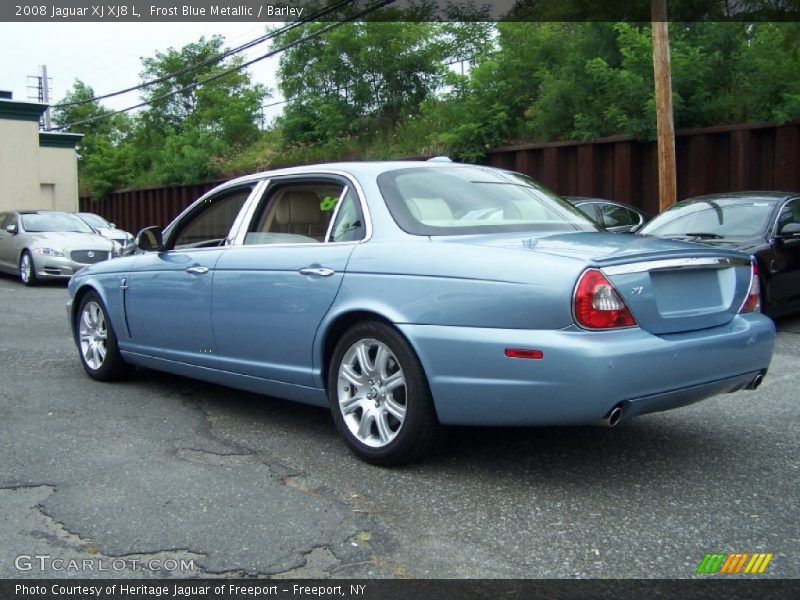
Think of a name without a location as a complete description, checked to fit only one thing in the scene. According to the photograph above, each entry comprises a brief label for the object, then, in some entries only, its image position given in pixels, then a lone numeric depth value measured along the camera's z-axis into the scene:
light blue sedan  3.75
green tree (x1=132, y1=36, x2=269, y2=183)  33.50
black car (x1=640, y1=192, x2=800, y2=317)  8.76
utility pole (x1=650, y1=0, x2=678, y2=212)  13.94
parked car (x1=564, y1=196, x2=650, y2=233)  12.96
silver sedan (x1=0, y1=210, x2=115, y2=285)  16.08
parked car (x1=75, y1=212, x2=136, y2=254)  20.47
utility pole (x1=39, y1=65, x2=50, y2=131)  43.82
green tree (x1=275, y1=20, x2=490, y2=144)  29.05
